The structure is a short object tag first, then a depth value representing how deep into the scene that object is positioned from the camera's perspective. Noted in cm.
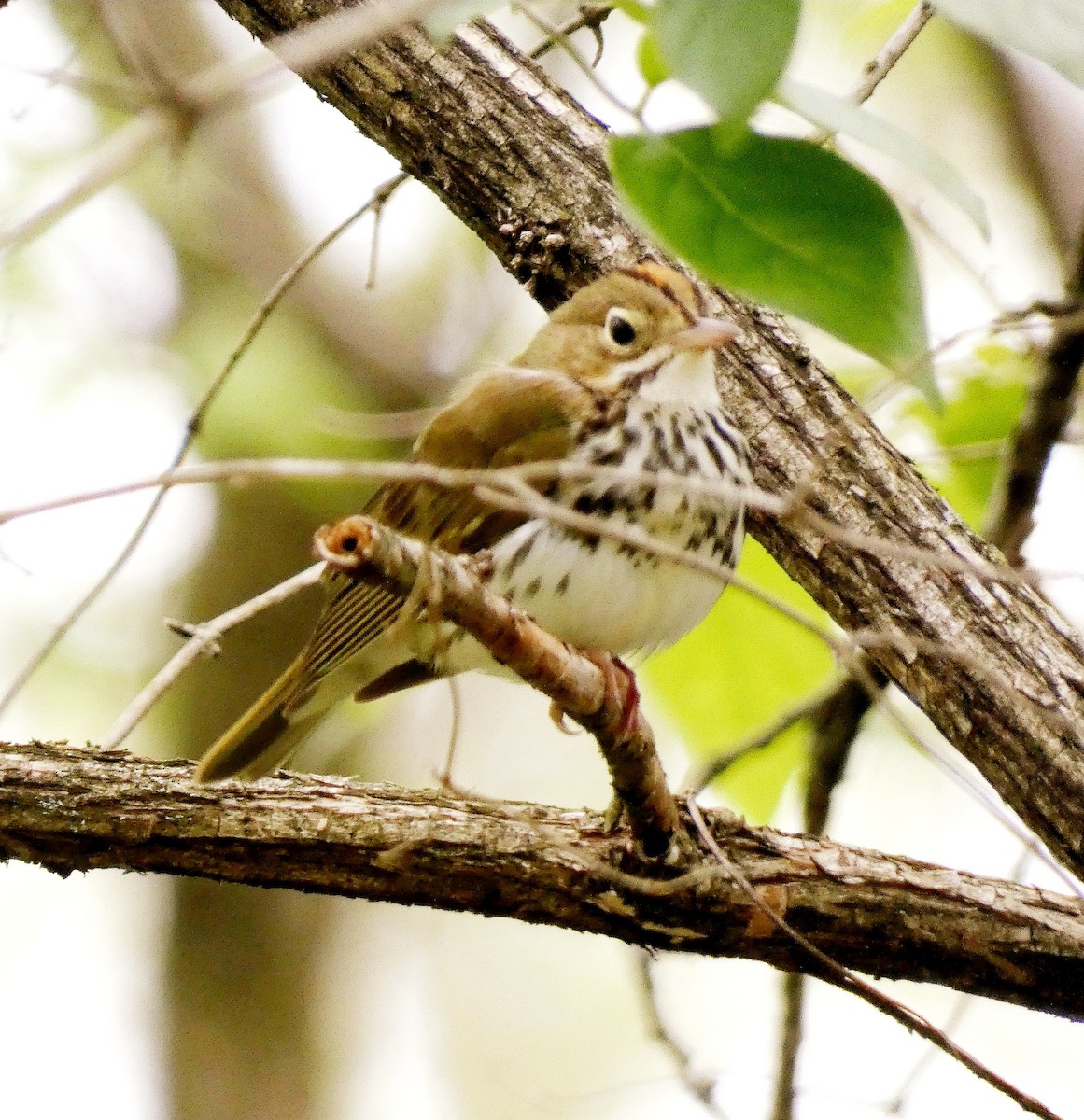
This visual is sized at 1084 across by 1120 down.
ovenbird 511
